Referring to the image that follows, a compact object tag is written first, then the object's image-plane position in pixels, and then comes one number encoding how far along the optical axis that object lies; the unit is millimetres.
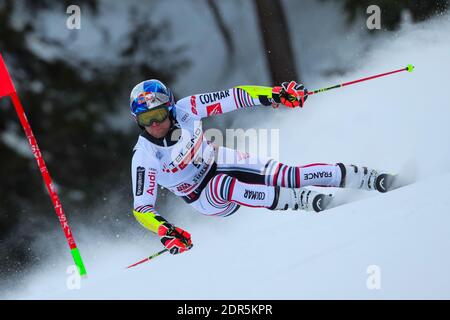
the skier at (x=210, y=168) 7664
